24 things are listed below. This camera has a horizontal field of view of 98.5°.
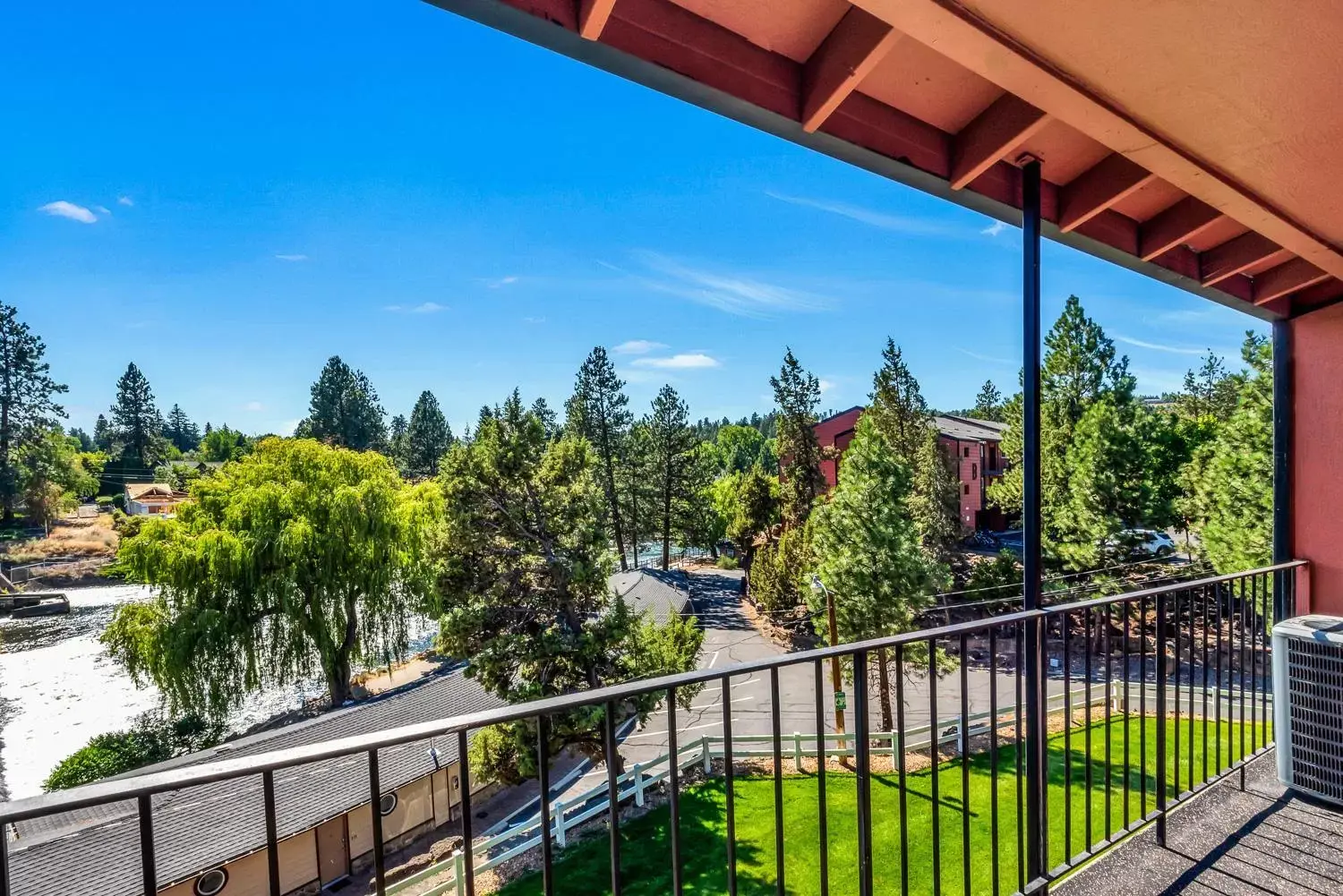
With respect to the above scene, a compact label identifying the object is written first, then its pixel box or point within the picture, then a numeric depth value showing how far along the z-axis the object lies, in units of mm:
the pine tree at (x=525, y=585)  7234
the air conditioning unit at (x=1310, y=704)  1958
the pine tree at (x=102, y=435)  40469
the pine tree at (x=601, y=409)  23969
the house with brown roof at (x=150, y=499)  27453
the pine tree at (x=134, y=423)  38750
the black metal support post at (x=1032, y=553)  1552
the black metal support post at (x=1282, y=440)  2795
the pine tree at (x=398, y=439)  34594
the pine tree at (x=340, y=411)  34500
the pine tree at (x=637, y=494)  22938
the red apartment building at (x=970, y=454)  21641
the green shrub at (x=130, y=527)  9773
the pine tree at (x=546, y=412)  32706
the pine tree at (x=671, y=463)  22562
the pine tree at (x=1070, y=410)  12555
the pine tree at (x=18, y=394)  23453
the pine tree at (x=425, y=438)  34281
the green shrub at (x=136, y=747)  8195
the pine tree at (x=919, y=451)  15828
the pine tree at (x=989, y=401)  33969
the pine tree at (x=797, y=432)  17547
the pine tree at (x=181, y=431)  50688
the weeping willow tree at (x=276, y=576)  9250
